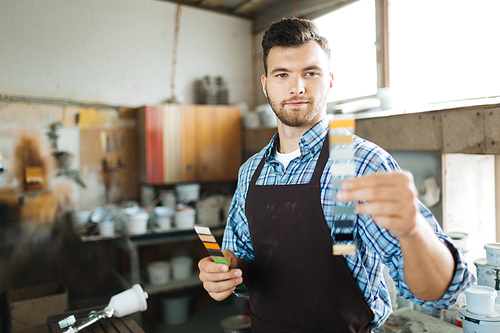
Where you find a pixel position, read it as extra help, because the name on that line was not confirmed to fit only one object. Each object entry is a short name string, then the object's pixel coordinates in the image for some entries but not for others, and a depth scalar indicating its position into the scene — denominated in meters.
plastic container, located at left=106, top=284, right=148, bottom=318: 1.95
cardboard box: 2.95
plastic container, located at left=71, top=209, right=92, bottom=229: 3.44
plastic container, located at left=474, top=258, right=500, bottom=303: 1.85
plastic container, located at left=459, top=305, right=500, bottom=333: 1.62
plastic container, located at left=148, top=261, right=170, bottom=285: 3.49
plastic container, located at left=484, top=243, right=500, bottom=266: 1.86
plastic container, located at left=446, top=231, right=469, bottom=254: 2.04
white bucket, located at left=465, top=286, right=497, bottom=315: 1.66
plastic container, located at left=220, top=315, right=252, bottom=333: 3.04
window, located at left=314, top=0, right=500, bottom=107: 2.39
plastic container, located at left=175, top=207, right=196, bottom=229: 3.59
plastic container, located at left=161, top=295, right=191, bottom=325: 3.70
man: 1.00
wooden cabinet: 3.76
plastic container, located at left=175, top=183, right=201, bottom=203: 3.90
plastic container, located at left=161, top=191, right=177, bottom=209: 3.84
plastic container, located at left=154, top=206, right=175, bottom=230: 3.55
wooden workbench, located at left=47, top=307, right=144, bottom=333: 1.83
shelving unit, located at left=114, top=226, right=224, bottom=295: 3.30
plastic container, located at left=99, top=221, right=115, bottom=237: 3.33
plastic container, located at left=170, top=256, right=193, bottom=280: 3.61
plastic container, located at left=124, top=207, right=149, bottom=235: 3.36
